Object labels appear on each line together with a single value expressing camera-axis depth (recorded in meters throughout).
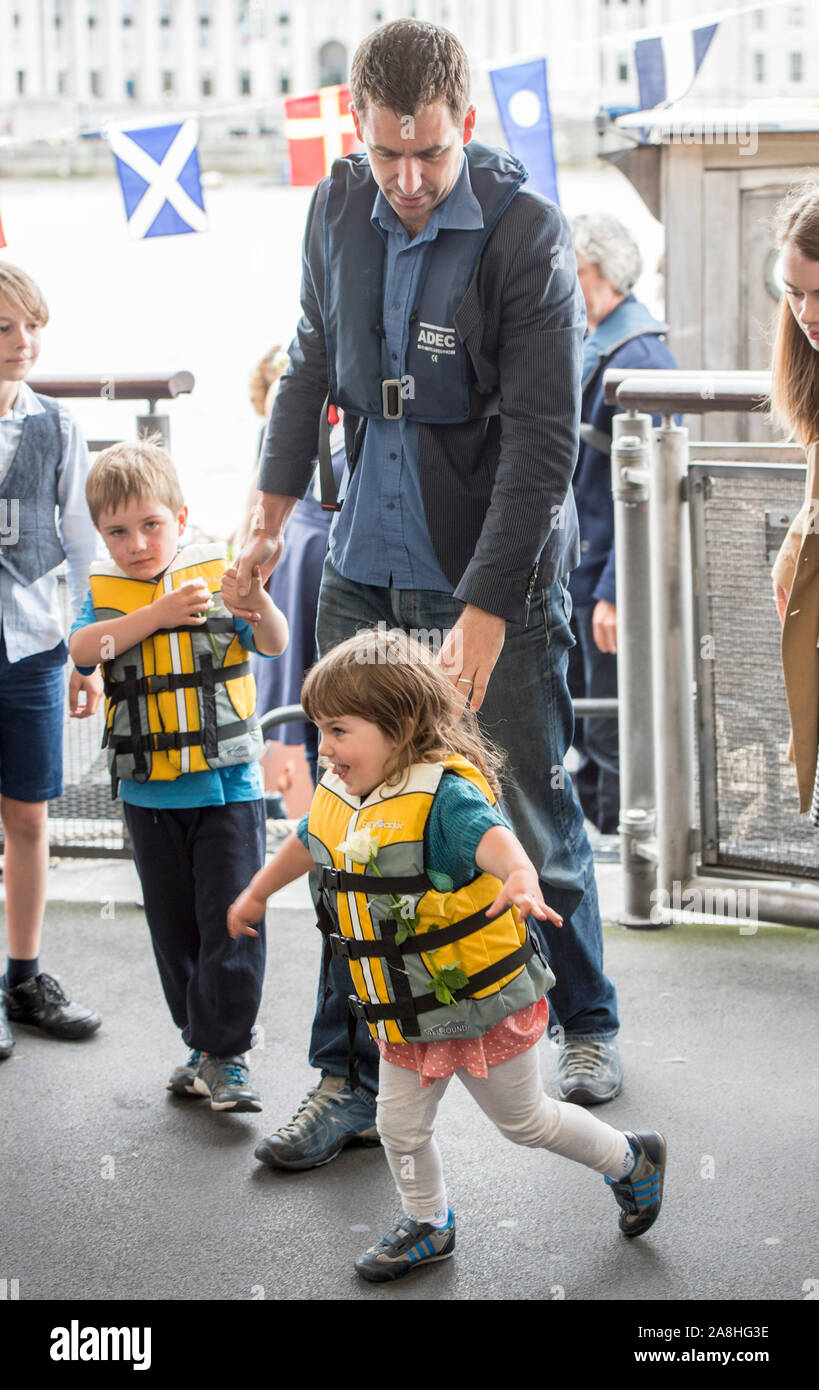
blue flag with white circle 6.45
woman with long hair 2.49
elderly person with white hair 4.59
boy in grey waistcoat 3.26
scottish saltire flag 6.12
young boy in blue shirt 2.89
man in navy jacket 2.48
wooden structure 6.62
